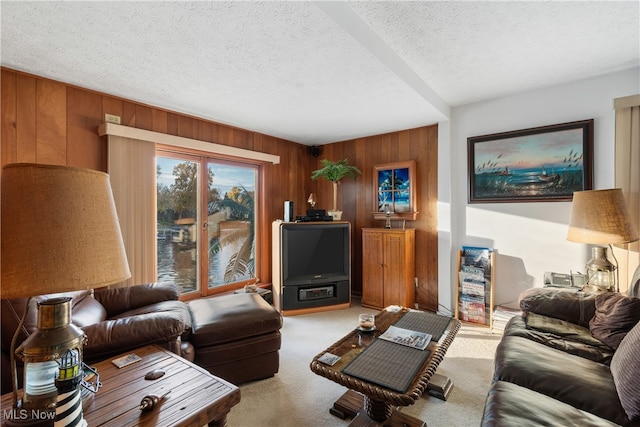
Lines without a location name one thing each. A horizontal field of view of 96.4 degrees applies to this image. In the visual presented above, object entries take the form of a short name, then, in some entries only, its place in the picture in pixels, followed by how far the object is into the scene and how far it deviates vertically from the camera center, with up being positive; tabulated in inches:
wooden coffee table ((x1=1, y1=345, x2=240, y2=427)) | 39.5 -28.0
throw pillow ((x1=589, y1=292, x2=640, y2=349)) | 61.9 -24.4
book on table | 65.7 -30.4
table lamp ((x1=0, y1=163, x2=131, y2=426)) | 28.5 -4.1
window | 122.0 -4.1
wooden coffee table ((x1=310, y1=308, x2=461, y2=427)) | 50.1 -31.3
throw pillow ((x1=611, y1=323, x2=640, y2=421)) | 43.8 -27.4
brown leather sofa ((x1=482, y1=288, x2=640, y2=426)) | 45.0 -31.0
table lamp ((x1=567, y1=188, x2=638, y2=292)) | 79.6 -4.4
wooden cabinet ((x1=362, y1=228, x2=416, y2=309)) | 135.6 -27.1
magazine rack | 119.4 -31.6
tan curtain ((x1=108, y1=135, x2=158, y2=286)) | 100.7 +5.8
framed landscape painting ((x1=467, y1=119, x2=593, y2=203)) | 104.2 +18.8
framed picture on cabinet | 143.3 +11.4
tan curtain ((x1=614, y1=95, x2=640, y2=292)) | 91.7 +14.2
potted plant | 149.9 +21.6
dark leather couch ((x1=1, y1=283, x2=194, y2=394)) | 57.5 -26.0
